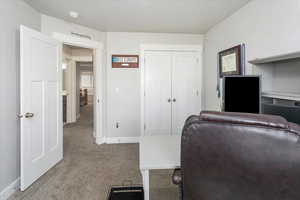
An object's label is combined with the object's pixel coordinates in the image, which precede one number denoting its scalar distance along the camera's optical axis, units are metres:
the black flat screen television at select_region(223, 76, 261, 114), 1.71
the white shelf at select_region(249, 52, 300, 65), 1.35
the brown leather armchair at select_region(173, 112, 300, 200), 0.63
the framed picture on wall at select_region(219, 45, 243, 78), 2.56
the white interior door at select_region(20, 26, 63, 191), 2.09
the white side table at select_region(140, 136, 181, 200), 1.20
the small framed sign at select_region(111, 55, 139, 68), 3.74
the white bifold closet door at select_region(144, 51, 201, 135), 3.83
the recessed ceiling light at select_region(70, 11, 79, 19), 2.65
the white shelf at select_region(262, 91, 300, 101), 1.34
